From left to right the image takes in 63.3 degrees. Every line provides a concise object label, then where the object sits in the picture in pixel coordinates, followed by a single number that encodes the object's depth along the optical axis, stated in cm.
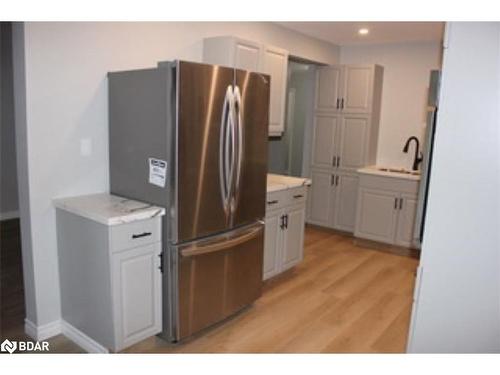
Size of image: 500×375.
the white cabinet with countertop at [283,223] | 334
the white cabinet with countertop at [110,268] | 224
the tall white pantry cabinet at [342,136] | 487
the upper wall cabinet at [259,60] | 330
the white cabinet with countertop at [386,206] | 441
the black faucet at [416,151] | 477
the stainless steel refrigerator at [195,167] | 233
